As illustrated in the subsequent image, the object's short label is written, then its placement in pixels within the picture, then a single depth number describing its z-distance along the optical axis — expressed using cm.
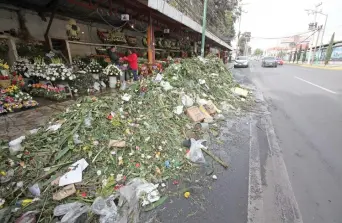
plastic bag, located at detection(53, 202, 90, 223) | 195
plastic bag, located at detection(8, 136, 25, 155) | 263
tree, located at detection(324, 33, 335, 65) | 3000
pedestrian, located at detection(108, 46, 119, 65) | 812
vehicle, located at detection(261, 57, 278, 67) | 2591
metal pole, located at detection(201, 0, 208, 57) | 1136
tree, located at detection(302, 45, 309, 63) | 4482
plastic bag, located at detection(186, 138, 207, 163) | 312
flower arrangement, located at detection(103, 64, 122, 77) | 711
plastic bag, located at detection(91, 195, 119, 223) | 202
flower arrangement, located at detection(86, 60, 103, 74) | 686
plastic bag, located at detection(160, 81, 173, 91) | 496
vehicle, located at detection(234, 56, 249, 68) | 2548
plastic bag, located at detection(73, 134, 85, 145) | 286
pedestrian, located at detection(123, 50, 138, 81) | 756
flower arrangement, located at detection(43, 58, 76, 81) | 536
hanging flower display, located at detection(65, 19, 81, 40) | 743
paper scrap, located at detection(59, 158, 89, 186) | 238
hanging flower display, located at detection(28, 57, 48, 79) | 528
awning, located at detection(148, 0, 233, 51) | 575
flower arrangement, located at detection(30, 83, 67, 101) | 521
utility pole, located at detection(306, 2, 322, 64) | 3650
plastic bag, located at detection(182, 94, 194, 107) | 483
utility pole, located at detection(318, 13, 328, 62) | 3303
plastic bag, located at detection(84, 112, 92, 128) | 319
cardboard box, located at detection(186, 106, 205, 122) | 443
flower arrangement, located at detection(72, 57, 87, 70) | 711
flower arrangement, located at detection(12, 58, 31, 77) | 525
